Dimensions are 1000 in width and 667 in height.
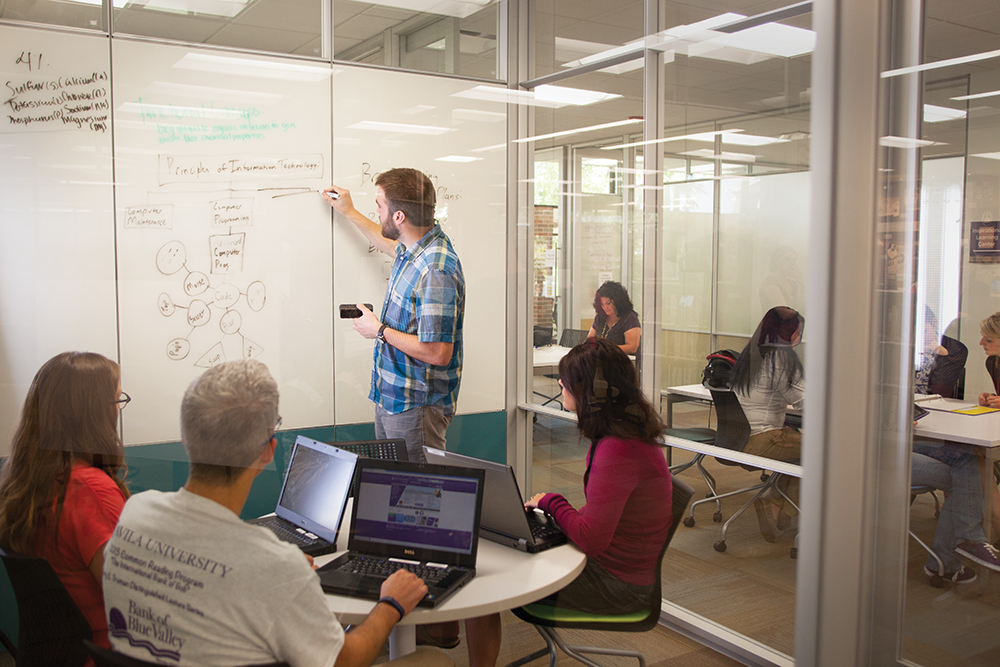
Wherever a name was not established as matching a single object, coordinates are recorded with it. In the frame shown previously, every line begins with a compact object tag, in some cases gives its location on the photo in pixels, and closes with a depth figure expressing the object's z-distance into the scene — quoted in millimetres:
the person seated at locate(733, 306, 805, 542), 2750
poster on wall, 2154
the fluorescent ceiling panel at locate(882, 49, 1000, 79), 2176
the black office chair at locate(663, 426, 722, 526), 3061
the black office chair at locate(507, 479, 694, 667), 2395
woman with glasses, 1953
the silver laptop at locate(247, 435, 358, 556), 2174
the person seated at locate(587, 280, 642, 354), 3412
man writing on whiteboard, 3188
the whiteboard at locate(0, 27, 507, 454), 2467
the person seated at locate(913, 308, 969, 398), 2270
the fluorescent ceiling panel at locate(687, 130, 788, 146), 2893
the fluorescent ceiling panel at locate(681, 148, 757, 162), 2983
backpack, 3096
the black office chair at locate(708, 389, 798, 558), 3014
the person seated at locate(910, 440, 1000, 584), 2279
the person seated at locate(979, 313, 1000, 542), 2170
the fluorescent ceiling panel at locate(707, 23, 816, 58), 2689
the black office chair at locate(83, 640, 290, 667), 1429
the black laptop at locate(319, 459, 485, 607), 1971
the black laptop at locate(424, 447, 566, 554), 2109
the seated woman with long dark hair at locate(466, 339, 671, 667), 2258
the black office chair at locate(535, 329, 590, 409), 3575
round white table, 1819
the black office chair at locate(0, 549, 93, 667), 1997
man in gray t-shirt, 1441
